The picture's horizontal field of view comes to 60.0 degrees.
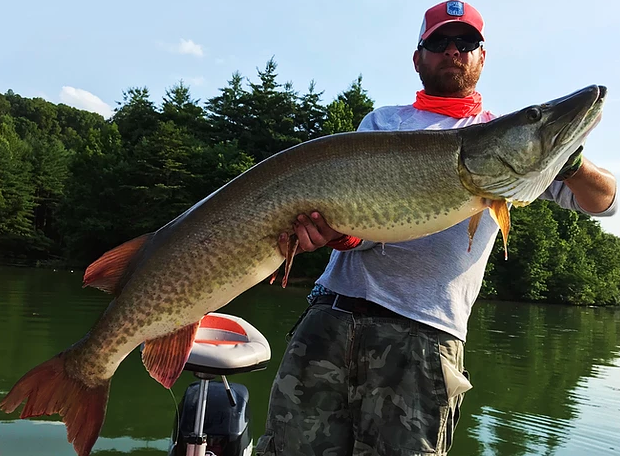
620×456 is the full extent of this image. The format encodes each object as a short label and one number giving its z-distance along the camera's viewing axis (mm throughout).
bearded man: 2152
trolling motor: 2750
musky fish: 1930
